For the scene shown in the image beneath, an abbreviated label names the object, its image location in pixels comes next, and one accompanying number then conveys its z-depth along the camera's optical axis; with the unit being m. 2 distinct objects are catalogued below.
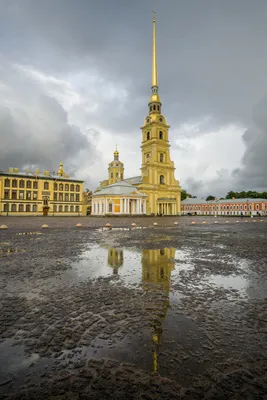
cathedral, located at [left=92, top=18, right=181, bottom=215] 61.28
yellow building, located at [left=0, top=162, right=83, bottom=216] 57.56
